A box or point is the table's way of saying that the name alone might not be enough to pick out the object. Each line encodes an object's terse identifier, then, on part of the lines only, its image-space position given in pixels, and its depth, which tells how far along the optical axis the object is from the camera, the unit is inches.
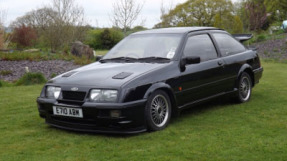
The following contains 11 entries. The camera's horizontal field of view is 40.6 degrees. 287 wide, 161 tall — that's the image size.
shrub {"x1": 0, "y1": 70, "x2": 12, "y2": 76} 486.0
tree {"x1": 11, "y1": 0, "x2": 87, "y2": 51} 894.4
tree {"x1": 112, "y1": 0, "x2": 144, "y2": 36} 1021.6
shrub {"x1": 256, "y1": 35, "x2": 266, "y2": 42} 1024.9
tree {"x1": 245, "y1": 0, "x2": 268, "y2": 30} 1401.3
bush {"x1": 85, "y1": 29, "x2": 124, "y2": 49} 1621.6
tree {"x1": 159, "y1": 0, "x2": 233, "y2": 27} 1679.4
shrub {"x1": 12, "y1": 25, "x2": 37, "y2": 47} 1465.3
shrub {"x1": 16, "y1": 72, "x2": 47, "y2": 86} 425.6
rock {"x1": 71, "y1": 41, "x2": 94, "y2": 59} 721.6
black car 188.7
